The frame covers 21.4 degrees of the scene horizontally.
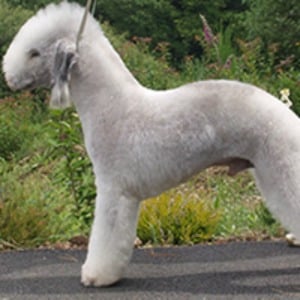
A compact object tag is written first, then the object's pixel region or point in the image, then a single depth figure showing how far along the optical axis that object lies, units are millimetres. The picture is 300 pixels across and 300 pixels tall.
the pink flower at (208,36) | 10688
